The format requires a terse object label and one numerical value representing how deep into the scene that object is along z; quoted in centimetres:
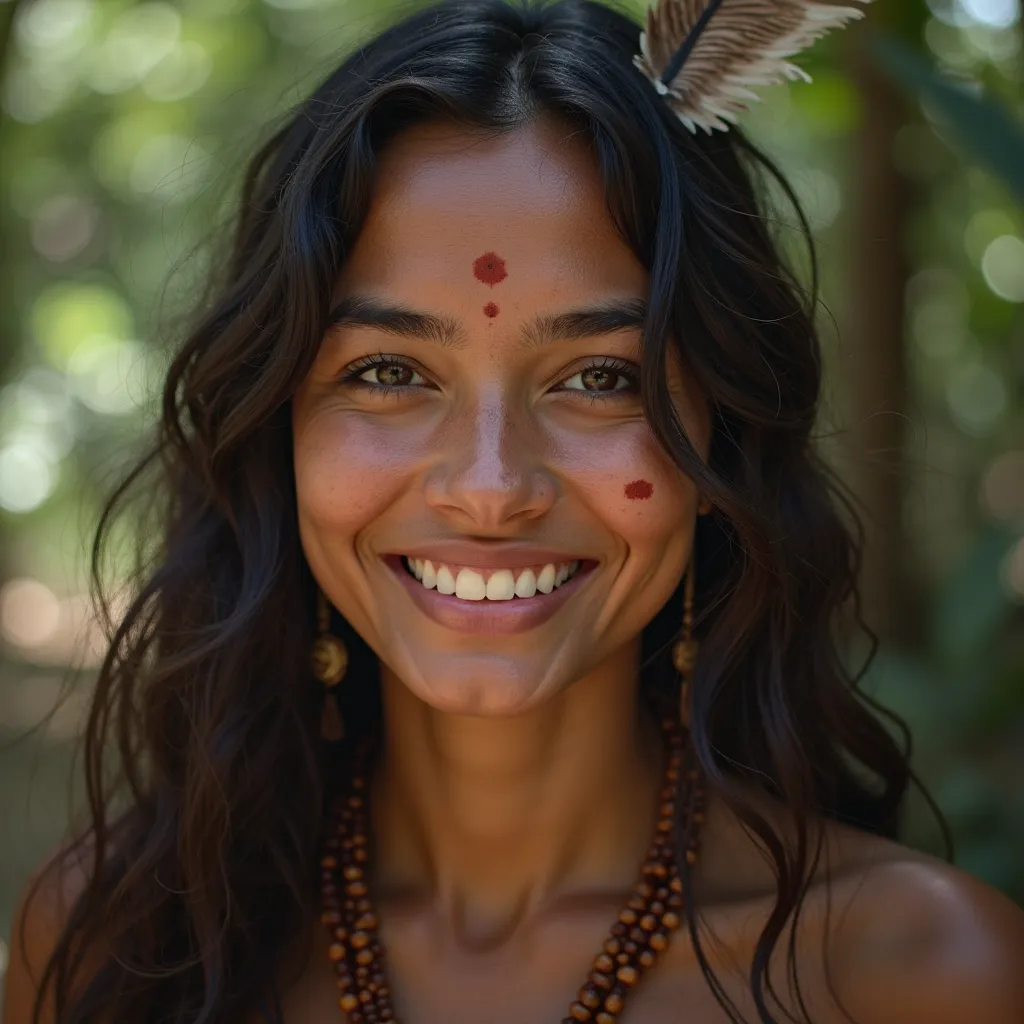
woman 195
